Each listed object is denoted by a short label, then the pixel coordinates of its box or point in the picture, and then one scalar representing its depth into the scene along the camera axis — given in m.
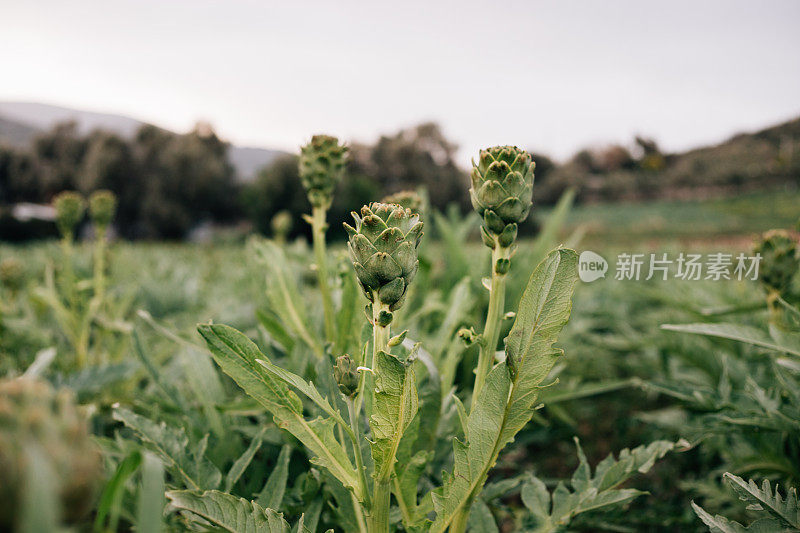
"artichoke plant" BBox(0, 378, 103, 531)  0.31
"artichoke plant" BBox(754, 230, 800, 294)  1.18
